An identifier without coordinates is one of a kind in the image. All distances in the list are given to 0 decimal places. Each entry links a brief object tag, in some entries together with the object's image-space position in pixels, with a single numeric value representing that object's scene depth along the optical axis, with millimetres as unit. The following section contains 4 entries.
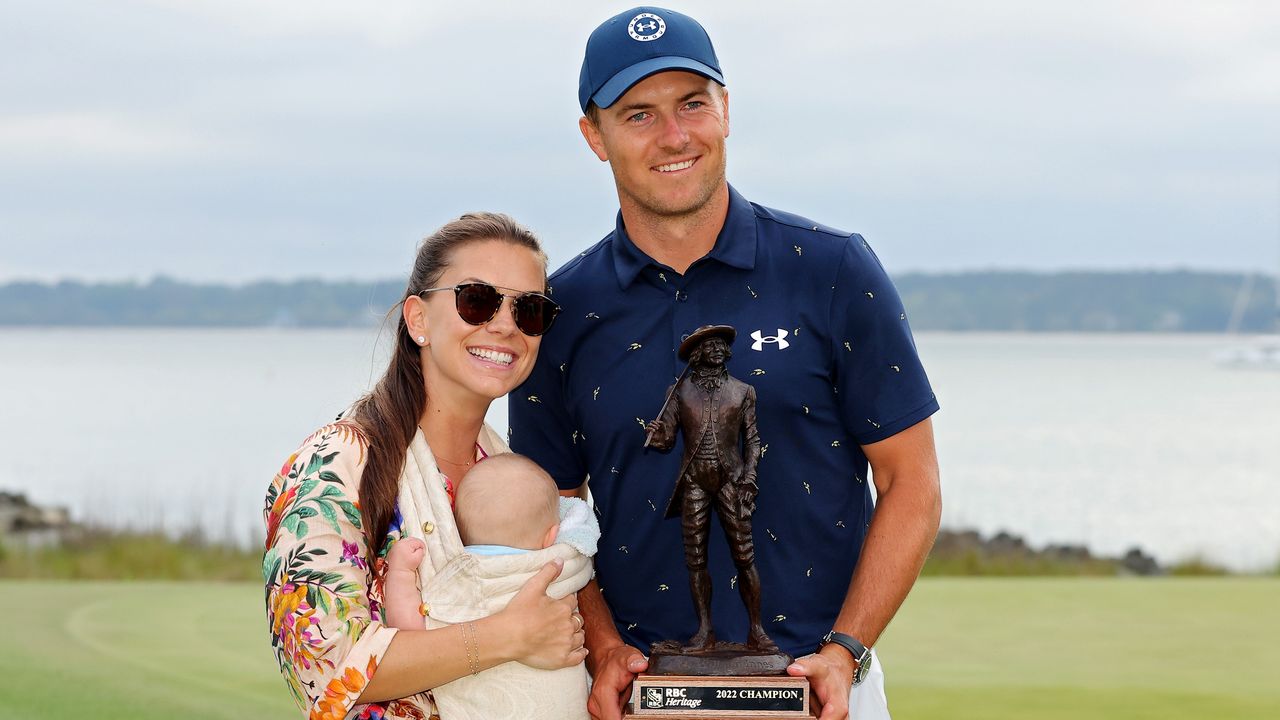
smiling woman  2680
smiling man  3127
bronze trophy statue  2797
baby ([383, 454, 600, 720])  2777
